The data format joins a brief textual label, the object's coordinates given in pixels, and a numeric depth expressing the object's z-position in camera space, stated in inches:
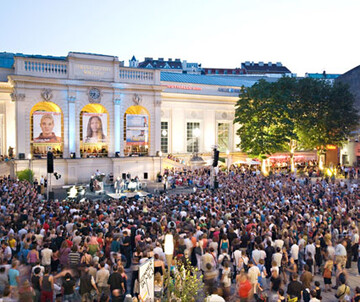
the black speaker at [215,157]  1074.7
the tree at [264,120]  1428.4
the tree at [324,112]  1498.5
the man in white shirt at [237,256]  406.4
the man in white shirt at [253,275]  350.6
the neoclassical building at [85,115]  1192.2
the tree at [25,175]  1085.8
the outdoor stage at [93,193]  939.3
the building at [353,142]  1758.1
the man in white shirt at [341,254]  429.4
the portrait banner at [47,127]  1198.3
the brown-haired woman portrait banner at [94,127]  1283.2
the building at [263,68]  3634.4
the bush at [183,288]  306.9
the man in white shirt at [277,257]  404.9
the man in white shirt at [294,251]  433.4
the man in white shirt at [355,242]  489.1
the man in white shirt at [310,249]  438.0
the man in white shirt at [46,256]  392.2
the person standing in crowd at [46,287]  326.0
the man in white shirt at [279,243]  434.6
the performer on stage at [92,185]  1053.2
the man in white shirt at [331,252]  429.7
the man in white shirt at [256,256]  399.2
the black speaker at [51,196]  928.5
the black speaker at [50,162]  908.0
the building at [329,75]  3694.4
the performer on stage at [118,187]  1011.3
